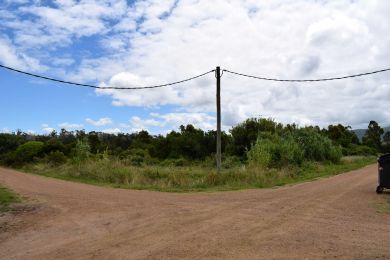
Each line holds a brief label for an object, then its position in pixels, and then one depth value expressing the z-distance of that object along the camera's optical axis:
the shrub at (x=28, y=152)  44.16
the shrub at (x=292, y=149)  28.11
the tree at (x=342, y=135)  76.62
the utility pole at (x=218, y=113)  22.33
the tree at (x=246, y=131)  44.16
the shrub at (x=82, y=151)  33.31
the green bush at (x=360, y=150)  67.69
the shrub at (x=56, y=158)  38.38
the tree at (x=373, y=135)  86.43
